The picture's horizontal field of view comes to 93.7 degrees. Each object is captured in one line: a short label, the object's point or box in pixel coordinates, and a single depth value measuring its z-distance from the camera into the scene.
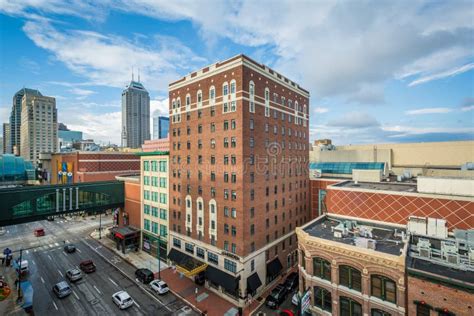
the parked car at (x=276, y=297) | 30.88
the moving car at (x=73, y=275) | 36.38
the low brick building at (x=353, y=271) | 20.97
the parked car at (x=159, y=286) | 33.24
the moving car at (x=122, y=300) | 29.89
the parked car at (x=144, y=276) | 36.28
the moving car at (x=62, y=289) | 32.12
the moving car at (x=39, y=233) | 58.34
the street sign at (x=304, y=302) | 21.00
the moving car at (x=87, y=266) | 39.28
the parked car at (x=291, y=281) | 34.63
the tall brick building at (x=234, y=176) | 32.97
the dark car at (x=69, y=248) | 47.72
